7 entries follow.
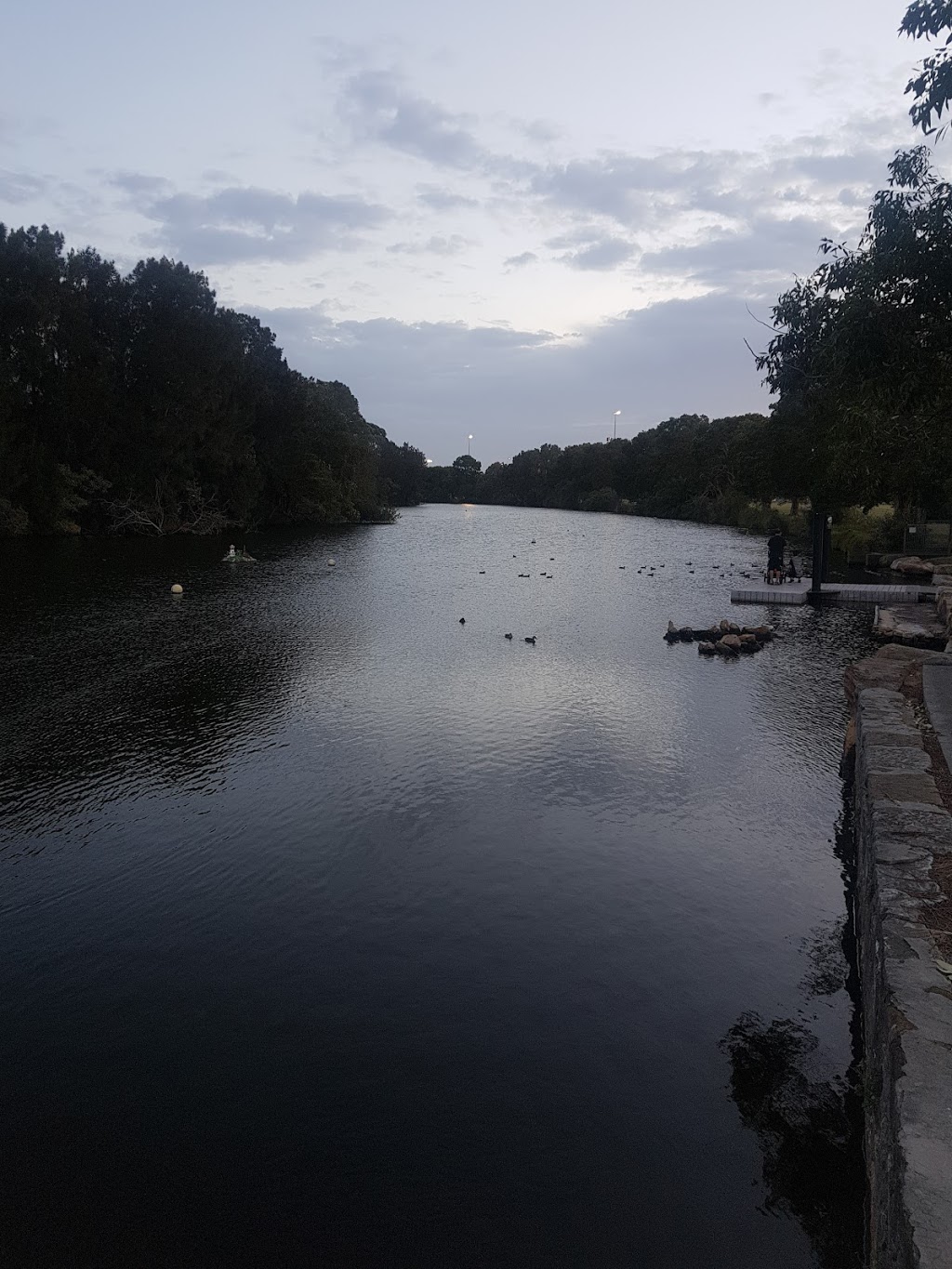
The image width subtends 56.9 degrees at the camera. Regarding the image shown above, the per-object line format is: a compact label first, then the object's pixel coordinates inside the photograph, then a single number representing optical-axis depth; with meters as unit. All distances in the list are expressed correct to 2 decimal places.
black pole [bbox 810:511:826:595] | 32.47
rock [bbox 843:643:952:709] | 14.55
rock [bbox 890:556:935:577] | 40.22
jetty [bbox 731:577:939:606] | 33.00
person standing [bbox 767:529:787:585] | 37.22
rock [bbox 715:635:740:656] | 23.75
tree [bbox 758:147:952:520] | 10.20
